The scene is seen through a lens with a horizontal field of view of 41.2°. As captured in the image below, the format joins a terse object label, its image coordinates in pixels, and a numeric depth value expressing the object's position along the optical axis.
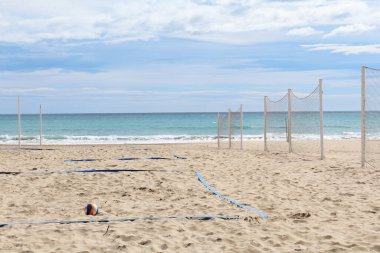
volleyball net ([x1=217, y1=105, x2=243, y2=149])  19.66
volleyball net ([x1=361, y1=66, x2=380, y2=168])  11.65
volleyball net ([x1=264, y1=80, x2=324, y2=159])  15.23
